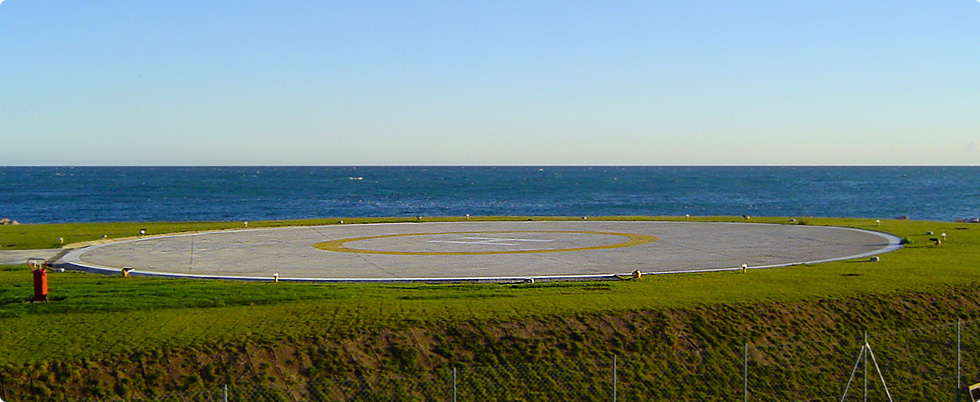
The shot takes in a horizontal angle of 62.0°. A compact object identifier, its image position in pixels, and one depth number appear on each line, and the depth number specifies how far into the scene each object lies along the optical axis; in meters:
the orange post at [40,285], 19.11
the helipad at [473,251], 26.22
